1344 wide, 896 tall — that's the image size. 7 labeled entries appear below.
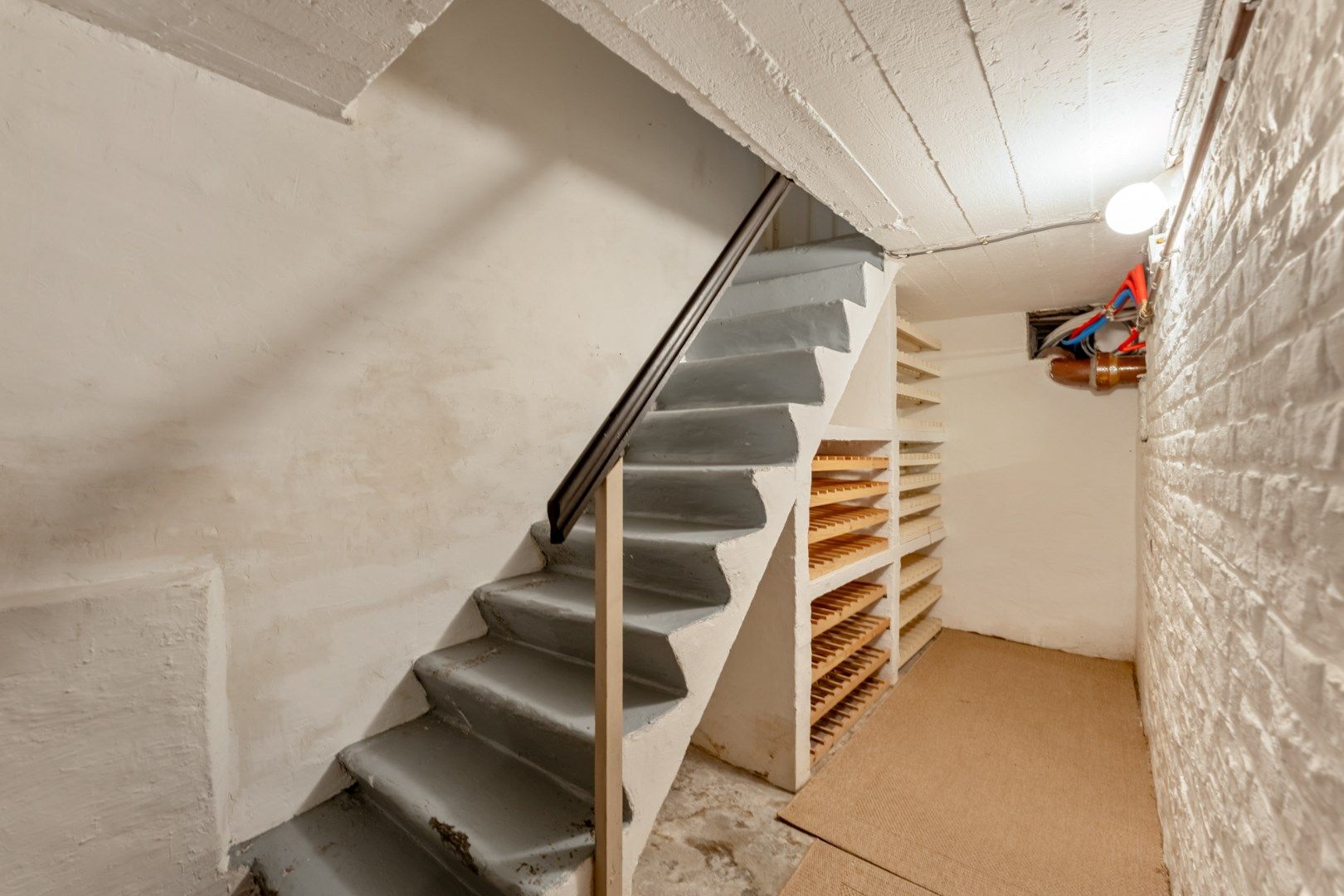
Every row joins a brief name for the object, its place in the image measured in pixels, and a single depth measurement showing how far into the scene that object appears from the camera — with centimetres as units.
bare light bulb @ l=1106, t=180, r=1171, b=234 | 162
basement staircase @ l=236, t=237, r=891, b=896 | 127
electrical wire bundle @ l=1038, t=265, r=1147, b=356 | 284
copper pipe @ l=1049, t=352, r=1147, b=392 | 312
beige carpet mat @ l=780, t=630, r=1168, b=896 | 170
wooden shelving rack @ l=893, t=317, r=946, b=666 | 321
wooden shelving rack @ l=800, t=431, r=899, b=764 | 234
